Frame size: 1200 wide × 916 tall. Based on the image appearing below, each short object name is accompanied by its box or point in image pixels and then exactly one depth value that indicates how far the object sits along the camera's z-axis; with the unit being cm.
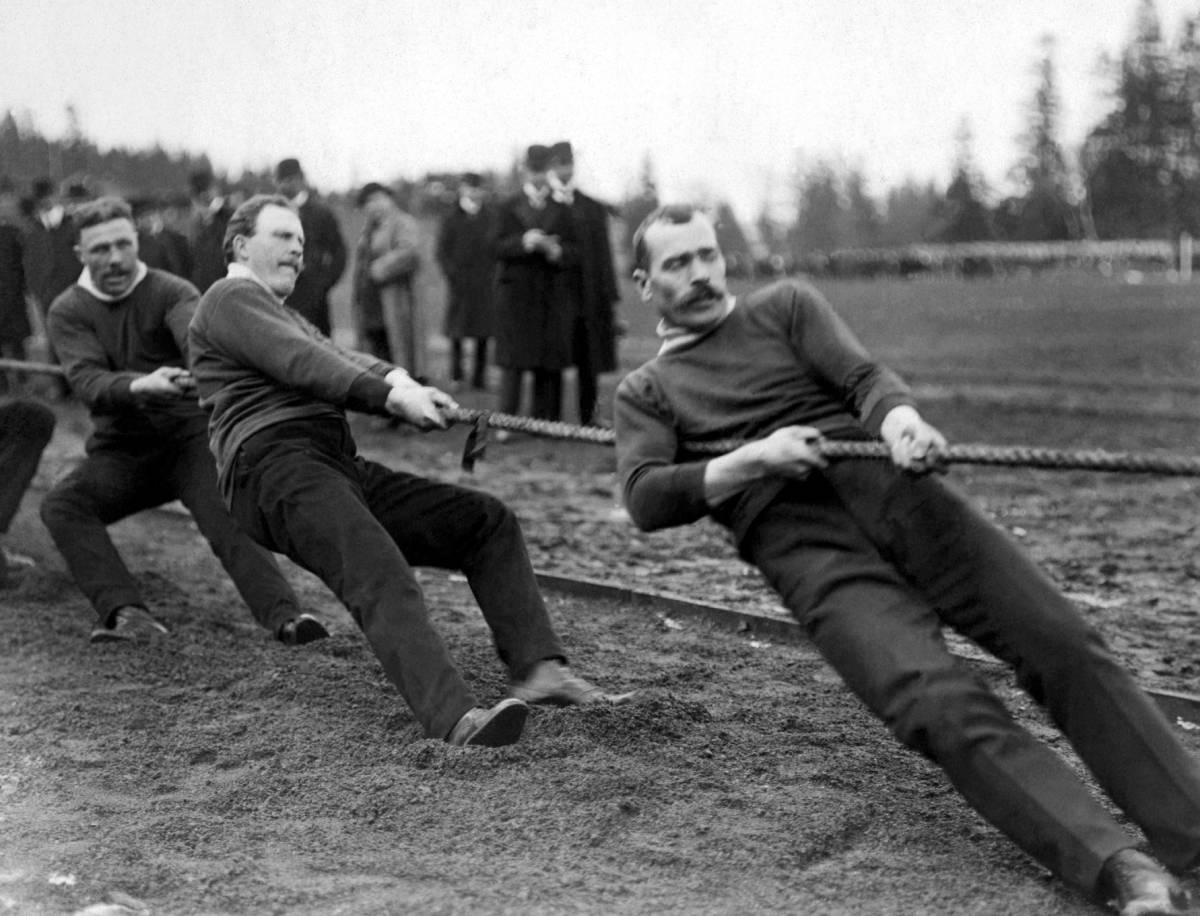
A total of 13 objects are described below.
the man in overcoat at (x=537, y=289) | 1254
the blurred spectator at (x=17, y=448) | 809
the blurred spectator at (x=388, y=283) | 1391
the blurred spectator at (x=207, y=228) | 1170
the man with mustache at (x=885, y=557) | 380
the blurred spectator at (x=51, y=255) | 1574
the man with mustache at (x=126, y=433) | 680
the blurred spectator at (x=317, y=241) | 1220
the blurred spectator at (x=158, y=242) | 1342
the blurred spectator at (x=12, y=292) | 1693
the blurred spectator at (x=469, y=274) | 1628
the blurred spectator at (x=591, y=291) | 1261
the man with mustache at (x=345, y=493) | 512
